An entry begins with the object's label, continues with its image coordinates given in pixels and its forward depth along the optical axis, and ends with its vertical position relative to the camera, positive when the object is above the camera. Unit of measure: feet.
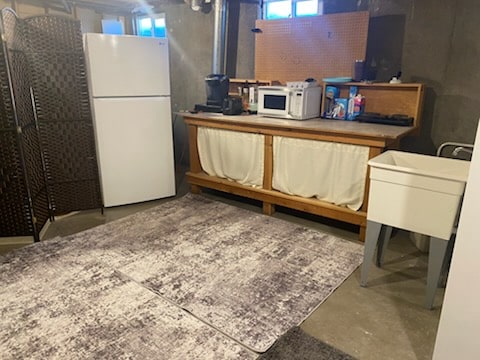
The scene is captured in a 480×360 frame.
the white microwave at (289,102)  10.62 -0.54
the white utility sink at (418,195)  6.03 -1.95
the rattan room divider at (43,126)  9.03 -1.24
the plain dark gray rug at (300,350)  5.52 -4.20
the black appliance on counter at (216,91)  12.75 -0.27
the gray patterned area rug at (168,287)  5.83 -4.18
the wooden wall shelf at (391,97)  9.62 -0.33
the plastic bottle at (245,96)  13.48 -0.46
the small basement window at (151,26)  16.75 +2.79
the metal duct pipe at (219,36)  13.34 +1.81
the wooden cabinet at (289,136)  8.77 -1.43
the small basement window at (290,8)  11.88 +2.65
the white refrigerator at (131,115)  10.84 -1.03
